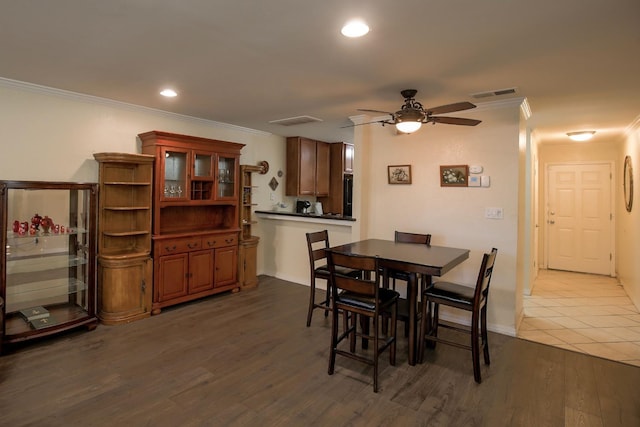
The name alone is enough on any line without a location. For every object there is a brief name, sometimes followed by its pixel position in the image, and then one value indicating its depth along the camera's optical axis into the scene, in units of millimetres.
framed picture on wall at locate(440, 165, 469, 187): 3854
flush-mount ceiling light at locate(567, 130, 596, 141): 5157
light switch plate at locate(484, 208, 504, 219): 3668
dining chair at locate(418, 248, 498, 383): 2682
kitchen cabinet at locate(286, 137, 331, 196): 6076
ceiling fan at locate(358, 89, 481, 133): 2926
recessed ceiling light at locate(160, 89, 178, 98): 3499
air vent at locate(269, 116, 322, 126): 4609
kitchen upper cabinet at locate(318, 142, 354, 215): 6707
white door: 6230
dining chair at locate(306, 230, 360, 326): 3667
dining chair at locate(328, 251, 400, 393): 2561
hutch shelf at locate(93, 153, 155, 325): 3666
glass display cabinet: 3217
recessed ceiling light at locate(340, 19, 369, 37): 2074
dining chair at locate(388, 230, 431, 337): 2999
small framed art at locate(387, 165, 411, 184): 4254
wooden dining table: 2726
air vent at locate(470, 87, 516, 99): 3217
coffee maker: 6316
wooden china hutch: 4066
